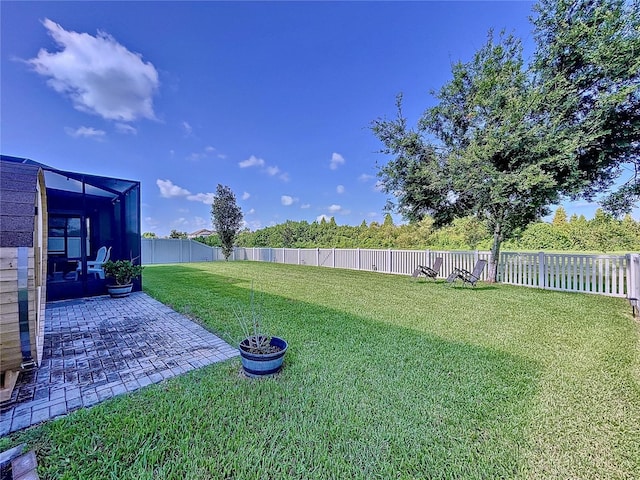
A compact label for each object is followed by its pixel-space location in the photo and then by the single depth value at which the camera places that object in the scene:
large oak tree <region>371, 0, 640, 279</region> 6.52
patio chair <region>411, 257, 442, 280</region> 9.27
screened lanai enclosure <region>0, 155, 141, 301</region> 6.65
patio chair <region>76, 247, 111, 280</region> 6.99
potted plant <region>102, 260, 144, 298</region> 6.77
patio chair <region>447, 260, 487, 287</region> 8.12
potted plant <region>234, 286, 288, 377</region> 2.80
